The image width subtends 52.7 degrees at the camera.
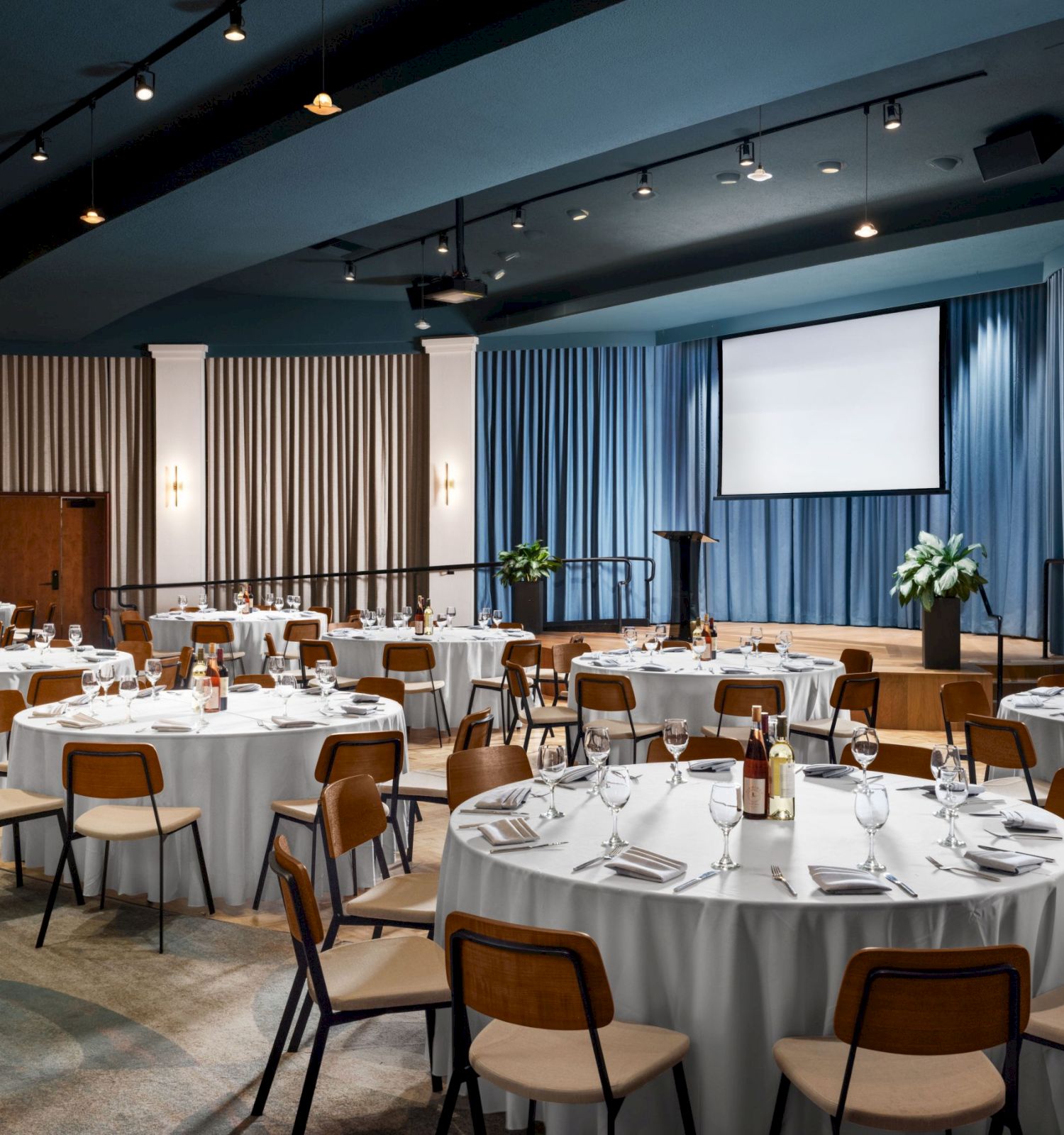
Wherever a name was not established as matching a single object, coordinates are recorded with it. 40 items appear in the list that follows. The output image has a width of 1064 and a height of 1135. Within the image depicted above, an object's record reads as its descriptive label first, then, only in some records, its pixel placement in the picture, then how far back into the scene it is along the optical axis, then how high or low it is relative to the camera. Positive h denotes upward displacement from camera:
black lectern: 10.34 -0.14
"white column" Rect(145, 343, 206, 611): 13.55 +1.28
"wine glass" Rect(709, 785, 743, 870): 2.58 -0.60
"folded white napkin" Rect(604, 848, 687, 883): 2.57 -0.75
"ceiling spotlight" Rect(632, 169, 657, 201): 9.11 +3.19
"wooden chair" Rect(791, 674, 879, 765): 5.92 -0.80
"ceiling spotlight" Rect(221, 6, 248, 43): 5.49 +2.75
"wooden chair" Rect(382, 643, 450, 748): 7.61 -0.68
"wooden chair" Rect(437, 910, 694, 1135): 2.11 -0.98
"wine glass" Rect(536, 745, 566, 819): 3.16 -0.62
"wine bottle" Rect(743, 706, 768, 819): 3.14 -0.65
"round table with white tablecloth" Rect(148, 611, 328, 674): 9.84 -0.62
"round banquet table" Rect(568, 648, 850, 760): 6.28 -0.77
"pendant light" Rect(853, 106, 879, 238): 8.30 +2.57
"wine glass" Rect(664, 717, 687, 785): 3.43 -0.56
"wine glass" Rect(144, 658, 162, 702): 5.07 -0.51
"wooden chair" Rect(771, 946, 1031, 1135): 2.02 -0.89
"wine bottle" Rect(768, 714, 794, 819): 3.14 -0.66
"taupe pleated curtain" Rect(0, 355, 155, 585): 13.38 +1.60
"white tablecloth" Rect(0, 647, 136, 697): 6.57 -0.64
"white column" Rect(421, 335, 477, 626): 13.53 +1.18
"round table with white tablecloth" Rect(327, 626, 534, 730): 8.20 -0.76
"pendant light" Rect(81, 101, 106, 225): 7.48 +2.91
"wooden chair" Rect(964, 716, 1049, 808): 4.60 -0.85
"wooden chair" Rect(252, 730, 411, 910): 4.20 -0.80
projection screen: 11.12 +1.67
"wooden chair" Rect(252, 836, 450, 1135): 2.51 -1.06
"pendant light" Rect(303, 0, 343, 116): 5.30 +2.27
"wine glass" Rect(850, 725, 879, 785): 3.22 -0.56
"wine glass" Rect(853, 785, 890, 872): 2.63 -0.61
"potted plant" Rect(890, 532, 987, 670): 8.91 -0.29
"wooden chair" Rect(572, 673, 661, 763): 5.95 -0.78
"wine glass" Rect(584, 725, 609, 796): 3.16 -0.54
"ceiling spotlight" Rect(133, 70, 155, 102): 6.36 +2.83
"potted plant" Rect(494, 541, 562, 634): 12.61 -0.16
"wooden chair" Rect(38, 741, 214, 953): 4.02 -0.81
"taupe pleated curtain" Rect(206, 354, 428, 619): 13.81 +1.23
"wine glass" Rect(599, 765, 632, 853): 2.80 -0.61
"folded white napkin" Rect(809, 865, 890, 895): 2.47 -0.75
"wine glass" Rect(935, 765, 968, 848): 2.81 -0.61
